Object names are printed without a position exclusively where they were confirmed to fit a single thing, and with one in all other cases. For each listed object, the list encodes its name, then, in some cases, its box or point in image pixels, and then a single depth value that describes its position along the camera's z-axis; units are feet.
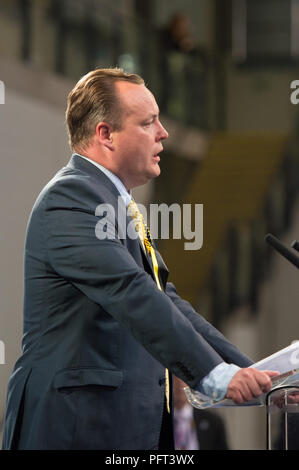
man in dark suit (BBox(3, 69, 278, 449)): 15.29
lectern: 15.72
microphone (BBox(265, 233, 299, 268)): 15.81
